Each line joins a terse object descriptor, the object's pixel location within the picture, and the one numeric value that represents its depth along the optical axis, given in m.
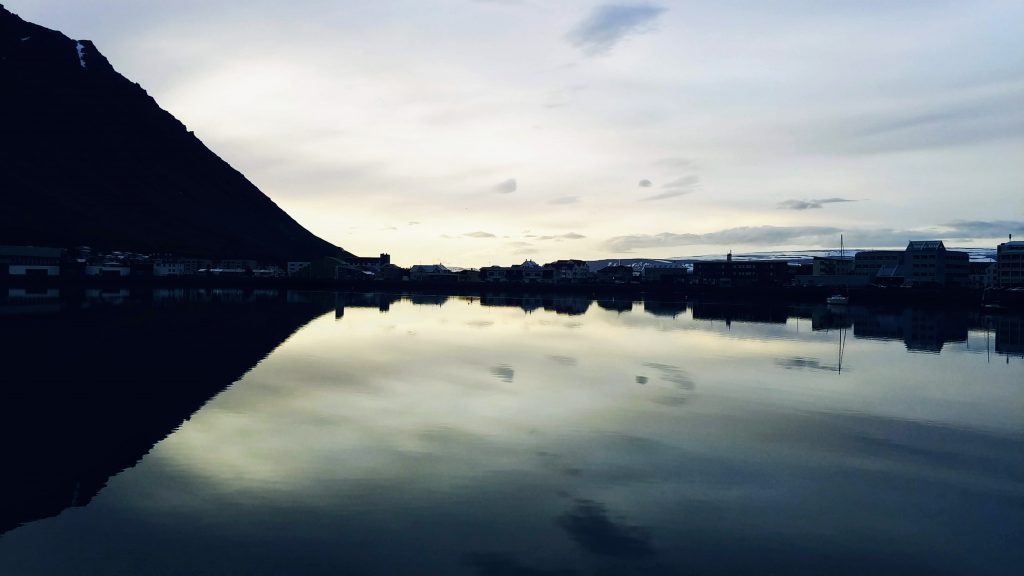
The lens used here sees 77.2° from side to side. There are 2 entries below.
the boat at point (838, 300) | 110.62
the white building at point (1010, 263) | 122.62
